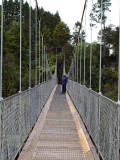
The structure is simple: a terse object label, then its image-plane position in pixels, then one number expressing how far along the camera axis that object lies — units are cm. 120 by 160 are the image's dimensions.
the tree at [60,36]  4372
